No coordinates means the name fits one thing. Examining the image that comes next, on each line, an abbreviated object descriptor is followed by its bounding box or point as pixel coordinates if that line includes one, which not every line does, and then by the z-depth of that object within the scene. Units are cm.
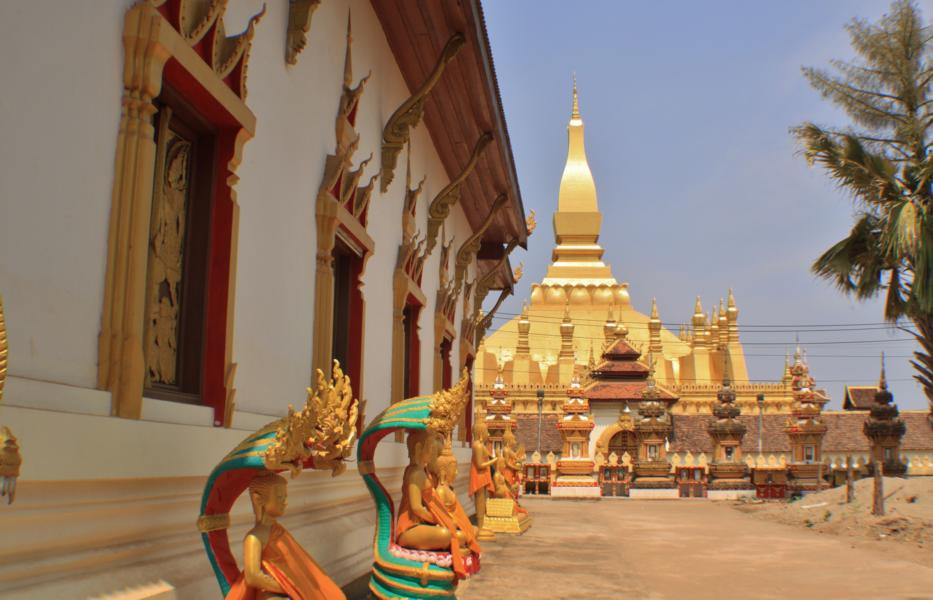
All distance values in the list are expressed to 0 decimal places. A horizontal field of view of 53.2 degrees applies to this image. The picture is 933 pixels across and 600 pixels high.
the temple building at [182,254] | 262
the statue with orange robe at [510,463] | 1398
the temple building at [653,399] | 2689
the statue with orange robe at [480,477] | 1120
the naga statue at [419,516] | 509
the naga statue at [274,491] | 295
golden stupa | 3759
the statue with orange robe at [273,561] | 302
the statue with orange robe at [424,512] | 520
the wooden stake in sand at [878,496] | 1460
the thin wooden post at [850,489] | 1742
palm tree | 1385
